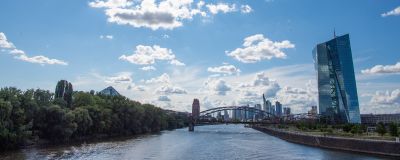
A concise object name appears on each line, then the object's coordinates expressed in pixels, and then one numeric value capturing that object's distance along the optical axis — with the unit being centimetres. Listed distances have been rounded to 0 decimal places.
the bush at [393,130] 7237
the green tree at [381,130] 7771
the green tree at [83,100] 10693
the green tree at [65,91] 10491
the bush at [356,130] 8661
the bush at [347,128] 10108
